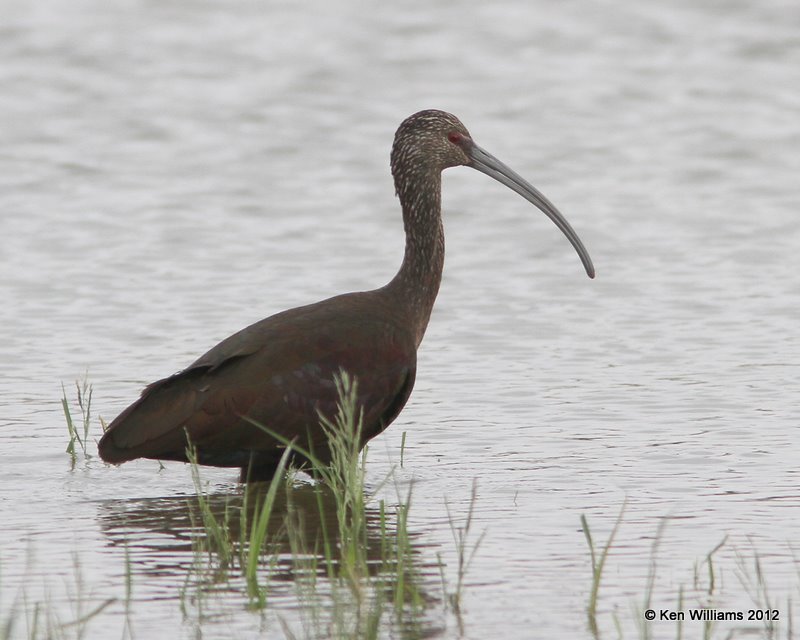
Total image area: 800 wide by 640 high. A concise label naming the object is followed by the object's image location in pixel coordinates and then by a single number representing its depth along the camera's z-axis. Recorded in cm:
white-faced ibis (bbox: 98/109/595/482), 1466
